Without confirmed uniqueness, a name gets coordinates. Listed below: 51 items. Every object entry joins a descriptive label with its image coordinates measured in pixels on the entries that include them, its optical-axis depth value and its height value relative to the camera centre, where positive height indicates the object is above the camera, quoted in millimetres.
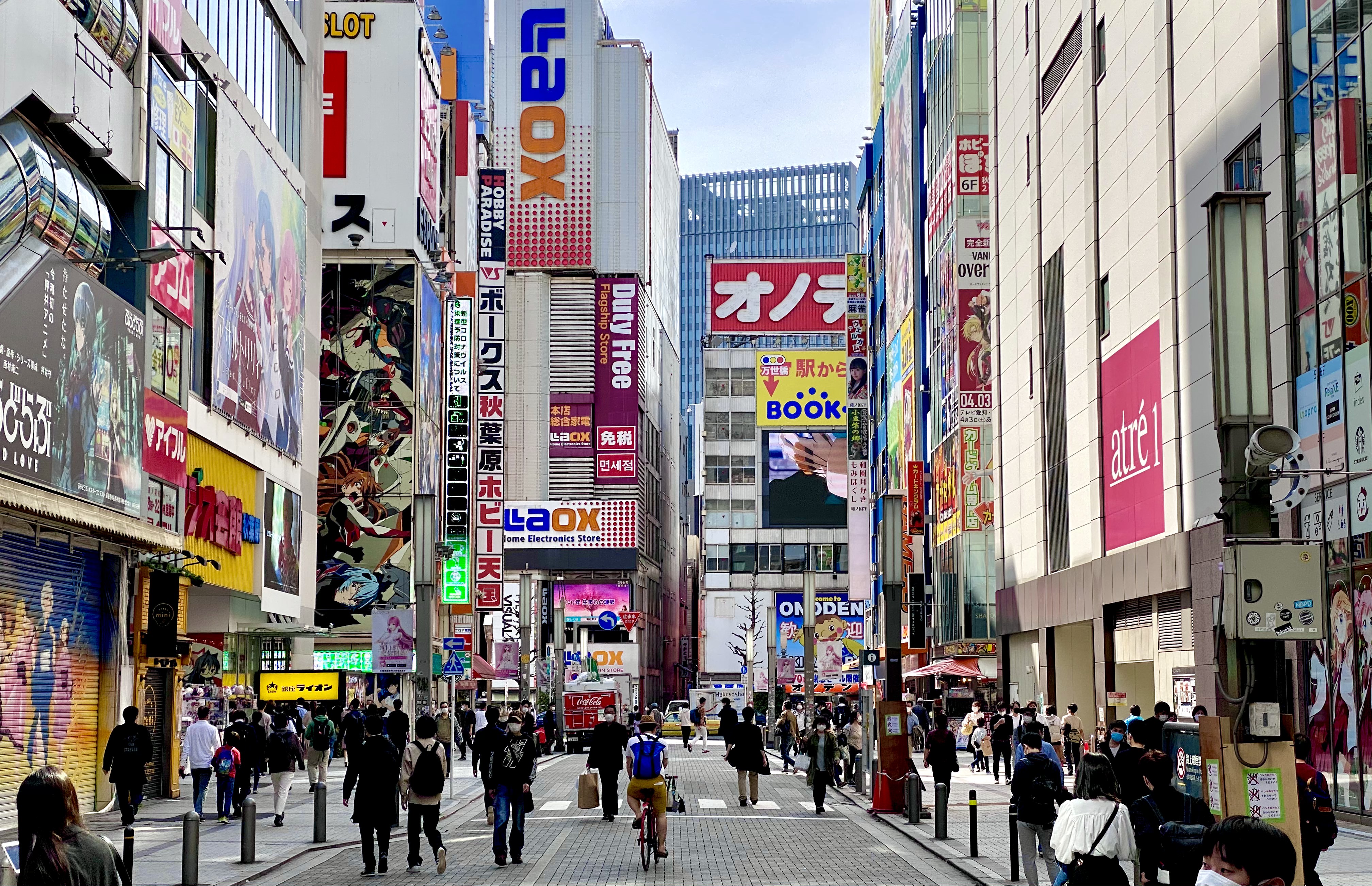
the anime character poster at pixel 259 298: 35750 +7221
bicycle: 19188 -2367
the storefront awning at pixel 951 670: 58438 -1862
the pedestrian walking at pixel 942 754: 26766 -2145
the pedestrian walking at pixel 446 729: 31781 -2202
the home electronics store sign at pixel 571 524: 131125 +7140
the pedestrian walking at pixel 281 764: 25484 -2104
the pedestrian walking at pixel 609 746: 24438 -1786
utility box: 10062 +126
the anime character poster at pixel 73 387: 21250 +3199
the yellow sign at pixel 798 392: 139500 +18062
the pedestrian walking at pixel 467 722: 52781 -3119
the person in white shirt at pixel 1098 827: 11484 -1416
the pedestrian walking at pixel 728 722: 31636 -2190
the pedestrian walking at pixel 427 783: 18156 -1704
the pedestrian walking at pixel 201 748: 25578 -1856
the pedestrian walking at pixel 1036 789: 15211 -1535
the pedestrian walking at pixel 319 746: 32594 -2402
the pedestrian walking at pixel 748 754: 29734 -2347
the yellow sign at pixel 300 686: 37688 -1407
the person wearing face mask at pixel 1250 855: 6062 -852
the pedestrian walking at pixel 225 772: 25672 -2227
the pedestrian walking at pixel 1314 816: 11094 -1353
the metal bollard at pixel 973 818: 19797 -2323
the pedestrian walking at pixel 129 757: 22188 -1719
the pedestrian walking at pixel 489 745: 21422 -1719
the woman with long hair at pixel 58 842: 6590 -841
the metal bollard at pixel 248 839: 19234 -2421
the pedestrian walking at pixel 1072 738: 35625 -2555
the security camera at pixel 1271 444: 10141 +982
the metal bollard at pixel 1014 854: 17641 -2439
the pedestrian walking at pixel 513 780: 19438 -1801
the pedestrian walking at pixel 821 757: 28453 -2366
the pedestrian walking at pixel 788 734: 45906 -3227
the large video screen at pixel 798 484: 141000 +10727
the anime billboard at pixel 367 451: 66688 +6541
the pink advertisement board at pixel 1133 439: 38812 +4084
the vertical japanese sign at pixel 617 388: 134250 +17877
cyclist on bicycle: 19656 -1744
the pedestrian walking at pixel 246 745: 26922 -1914
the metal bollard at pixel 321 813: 22359 -2479
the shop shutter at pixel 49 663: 23797 -572
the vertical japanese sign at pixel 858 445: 88812 +9060
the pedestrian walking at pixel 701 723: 64875 -4273
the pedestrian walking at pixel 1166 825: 9188 -1267
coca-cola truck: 62312 -3245
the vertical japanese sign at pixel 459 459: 71188 +6812
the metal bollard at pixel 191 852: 16547 -2204
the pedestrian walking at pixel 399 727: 26047 -1606
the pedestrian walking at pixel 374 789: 18203 -1769
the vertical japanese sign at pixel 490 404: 79500 +9808
